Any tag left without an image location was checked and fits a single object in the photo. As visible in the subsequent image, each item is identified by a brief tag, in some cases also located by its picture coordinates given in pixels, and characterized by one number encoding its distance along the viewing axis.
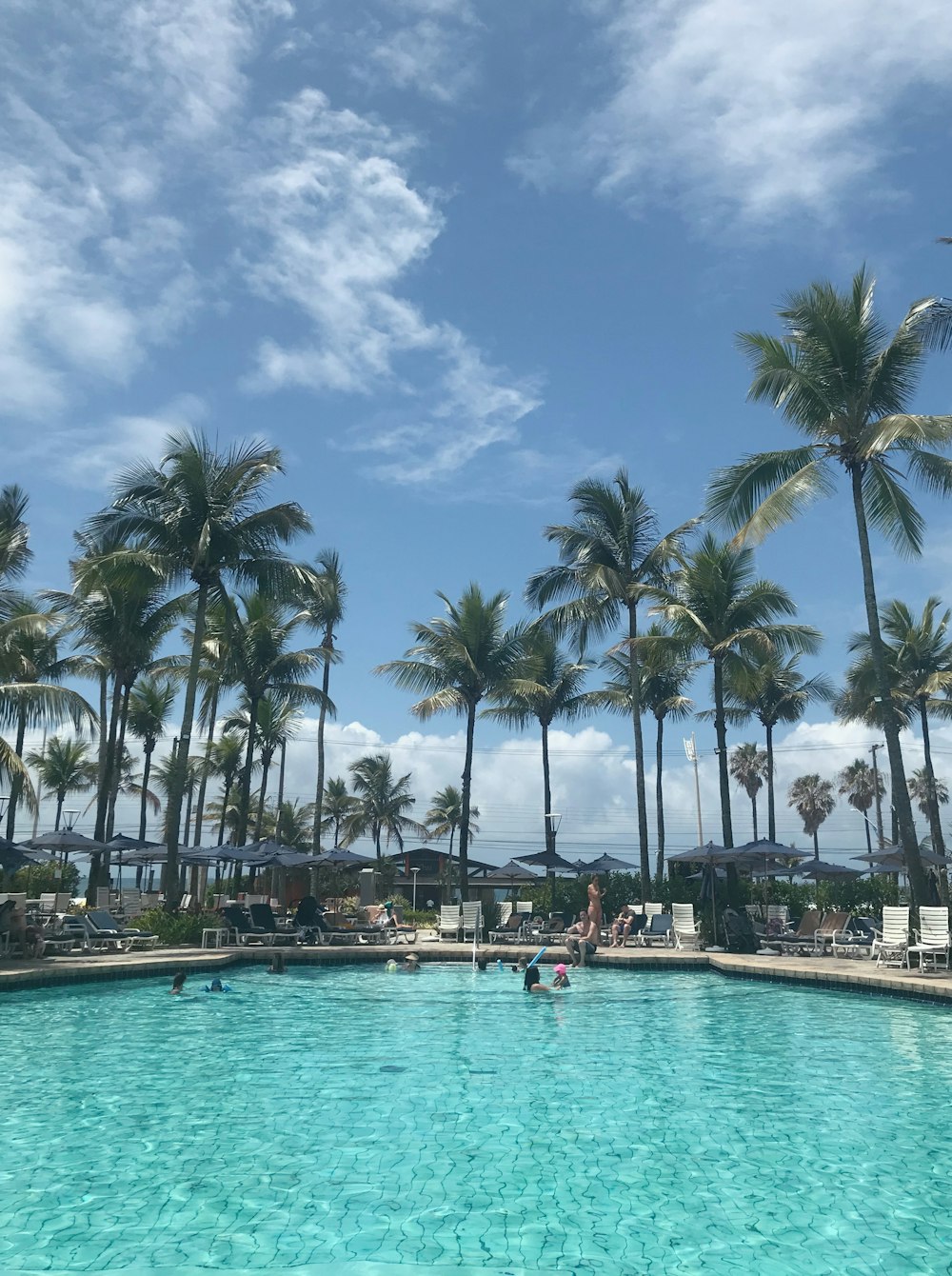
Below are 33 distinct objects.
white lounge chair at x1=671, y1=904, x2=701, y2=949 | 21.22
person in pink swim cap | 16.44
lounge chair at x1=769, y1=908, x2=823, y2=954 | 20.23
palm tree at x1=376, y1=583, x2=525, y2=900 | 30.19
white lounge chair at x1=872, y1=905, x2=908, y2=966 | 17.38
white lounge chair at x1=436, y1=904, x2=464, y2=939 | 23.23
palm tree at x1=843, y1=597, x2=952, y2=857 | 34.25
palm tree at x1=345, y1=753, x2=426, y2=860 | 66.50
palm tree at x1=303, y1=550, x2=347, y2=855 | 32.84
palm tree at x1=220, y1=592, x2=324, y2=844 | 29.50
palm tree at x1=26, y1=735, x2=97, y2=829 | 46.81
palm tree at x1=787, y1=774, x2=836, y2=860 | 74.31
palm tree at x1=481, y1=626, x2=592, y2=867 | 32.97
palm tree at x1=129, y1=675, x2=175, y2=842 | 37.44
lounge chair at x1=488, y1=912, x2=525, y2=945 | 23.05
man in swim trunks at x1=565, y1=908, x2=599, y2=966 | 19.33
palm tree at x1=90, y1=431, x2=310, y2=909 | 22.00
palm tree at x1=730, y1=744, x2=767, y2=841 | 69.25
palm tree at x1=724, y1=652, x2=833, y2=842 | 34.91
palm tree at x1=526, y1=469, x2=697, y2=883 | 26.88
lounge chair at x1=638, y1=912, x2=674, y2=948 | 22.23
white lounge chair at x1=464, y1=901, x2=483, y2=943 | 22.45
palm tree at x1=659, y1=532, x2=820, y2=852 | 25.23
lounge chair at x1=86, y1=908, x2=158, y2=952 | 18.66
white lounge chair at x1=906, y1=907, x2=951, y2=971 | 16.11
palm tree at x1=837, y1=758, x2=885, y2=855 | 70.56
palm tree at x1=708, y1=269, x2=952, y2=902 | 18.14
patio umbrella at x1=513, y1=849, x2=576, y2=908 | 25.42
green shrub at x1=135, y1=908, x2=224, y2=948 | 20.16
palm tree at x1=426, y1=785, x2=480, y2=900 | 68.81
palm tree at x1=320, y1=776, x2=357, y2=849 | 67.50
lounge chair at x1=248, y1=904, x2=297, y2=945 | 21.41
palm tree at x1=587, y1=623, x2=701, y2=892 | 33.19
